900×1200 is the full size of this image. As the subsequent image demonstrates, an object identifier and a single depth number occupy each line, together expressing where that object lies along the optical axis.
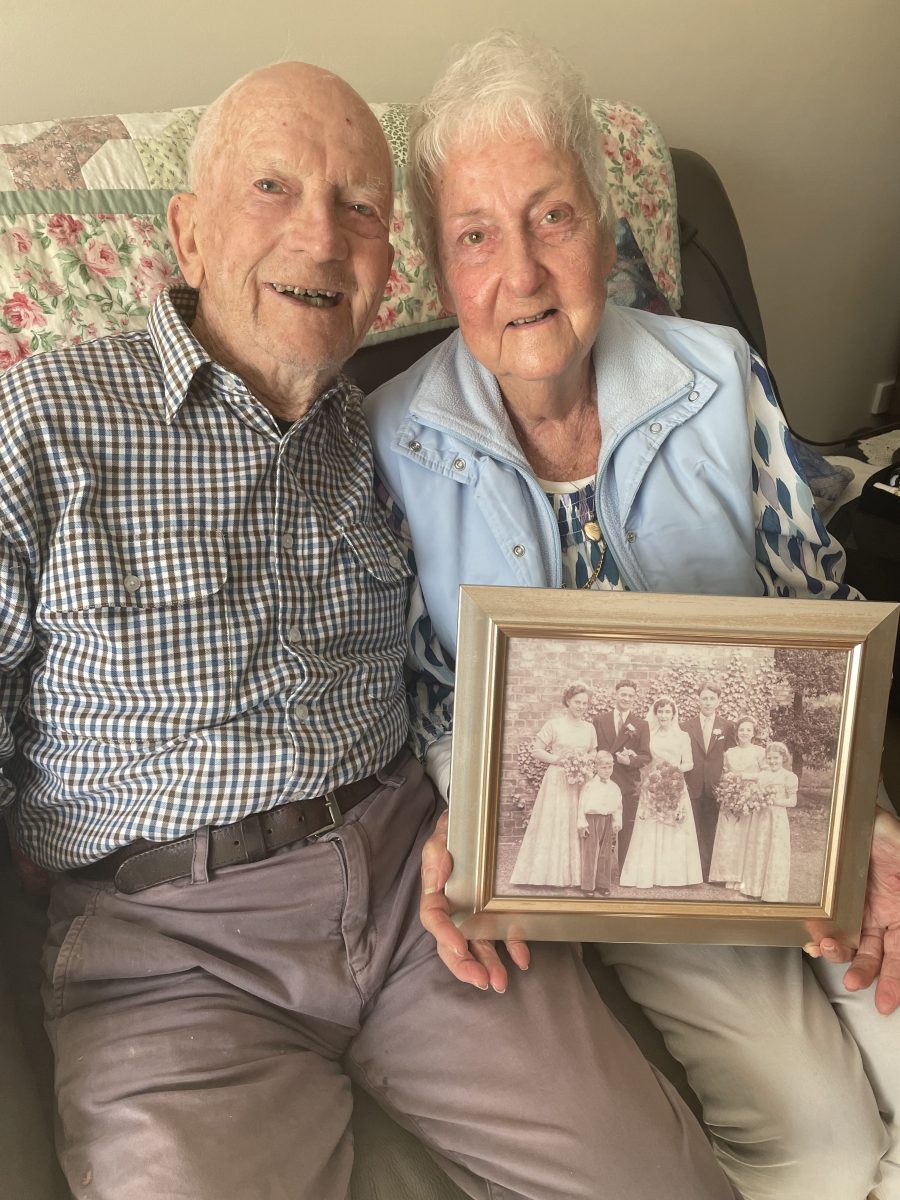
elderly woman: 1.07
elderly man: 0.99
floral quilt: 1.29
